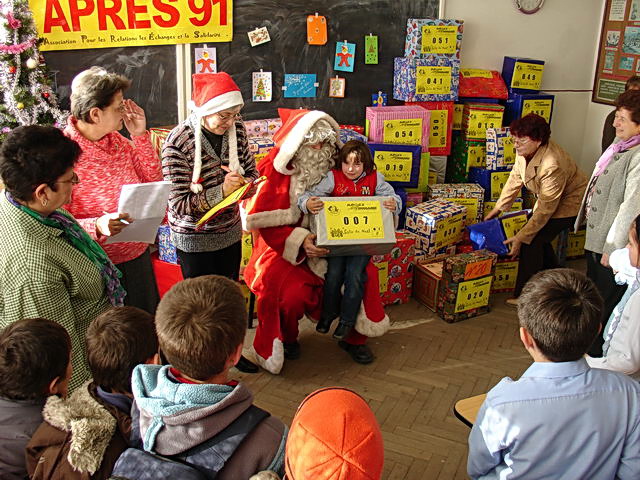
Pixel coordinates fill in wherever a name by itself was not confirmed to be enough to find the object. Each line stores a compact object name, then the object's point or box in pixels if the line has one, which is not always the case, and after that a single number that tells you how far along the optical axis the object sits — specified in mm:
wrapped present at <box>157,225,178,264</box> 4488
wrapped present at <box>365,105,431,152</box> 5137
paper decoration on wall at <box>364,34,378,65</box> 5414
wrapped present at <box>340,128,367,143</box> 4945
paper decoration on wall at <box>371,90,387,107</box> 5496
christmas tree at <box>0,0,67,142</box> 3885
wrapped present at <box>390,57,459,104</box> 5434
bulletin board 5902
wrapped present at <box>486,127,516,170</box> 5539
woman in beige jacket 4609
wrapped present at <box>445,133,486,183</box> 5719
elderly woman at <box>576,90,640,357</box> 3617
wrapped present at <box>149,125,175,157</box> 4590
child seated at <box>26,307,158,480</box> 1556
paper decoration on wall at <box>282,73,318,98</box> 5227
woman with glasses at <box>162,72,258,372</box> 3195
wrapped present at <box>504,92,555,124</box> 5785
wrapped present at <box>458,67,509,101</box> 5727
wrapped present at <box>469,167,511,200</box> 5570
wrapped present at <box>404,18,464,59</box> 5418
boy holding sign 3701
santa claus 3684
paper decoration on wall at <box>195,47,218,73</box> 4832
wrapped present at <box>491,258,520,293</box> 5008
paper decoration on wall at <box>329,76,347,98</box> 5391
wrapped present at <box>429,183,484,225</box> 5316
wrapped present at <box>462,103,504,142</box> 5652
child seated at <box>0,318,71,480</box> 1711
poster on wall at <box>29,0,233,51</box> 4250
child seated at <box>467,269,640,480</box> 1698
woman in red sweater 2693
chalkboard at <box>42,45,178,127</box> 4402
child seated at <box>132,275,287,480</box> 1472
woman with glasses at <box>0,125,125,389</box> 2025
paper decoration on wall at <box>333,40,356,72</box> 5352
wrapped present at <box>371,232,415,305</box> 4652
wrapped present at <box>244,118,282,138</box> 5059
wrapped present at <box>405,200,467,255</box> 4902
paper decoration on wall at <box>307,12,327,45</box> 5167
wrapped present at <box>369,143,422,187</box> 5035
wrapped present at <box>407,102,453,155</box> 5555
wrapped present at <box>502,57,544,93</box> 5852
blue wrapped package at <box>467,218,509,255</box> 4898
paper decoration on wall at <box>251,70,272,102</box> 5090
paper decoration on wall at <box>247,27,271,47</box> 4984
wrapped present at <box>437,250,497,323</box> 4480
